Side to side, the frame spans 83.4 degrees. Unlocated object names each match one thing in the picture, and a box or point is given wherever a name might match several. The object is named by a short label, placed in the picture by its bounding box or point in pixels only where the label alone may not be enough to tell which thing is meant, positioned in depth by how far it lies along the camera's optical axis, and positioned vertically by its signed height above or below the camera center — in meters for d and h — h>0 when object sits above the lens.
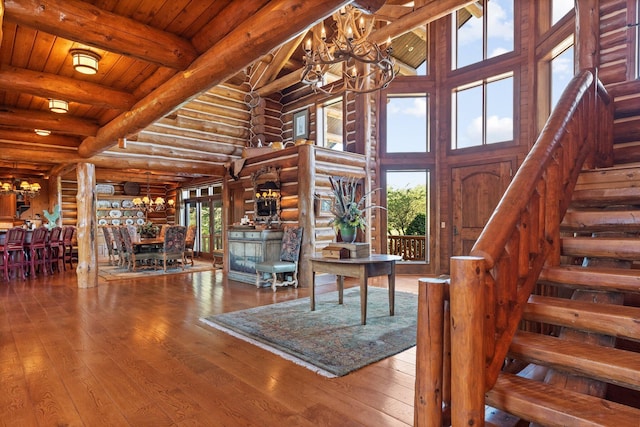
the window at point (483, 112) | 7.30 +2.21
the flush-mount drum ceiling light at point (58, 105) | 4.70 +1.46
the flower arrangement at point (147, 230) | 9.86 -0.39
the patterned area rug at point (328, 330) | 3.21 -1.26
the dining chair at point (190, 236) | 10.13 -0.58
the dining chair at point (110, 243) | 10.43 -0.81
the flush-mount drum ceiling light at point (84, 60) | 3.48 +1.53
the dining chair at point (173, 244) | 8.70 -0.69
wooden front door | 7.31 +0.42
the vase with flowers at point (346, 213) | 4.50 +0.04
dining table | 8.92 -0.74
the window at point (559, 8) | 5.95 +3.62
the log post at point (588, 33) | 3.88 +2.01
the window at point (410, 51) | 9.78 +4.62
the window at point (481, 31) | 7.35 +3.98
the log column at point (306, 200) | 7.02 +0.32
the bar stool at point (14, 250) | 7.68 -0.74
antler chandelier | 4.23 +2.06
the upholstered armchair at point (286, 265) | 6.48 -0.89
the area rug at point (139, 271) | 8.20 -1.37
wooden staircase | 1.64 -0.65
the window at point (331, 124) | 9.55 +2.61
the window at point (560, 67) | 6.16 +2.65
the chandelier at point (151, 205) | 11.45 +0.40
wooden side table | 4.14 -0.63
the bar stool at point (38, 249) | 8.19 -0.79
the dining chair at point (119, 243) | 9.41 -0.71
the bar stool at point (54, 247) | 8.75 -0.77
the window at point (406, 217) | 9.21 -0.03
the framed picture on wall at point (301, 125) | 9.73 +2.51
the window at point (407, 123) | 8.44 +2.23
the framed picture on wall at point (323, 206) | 7.45 +0.22
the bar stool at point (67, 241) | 9.11 -0.63
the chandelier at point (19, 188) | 10.04 +0.79
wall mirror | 7.89 +0.48
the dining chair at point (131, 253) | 8.75 -0.94
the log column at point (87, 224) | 7.04 -0.17
